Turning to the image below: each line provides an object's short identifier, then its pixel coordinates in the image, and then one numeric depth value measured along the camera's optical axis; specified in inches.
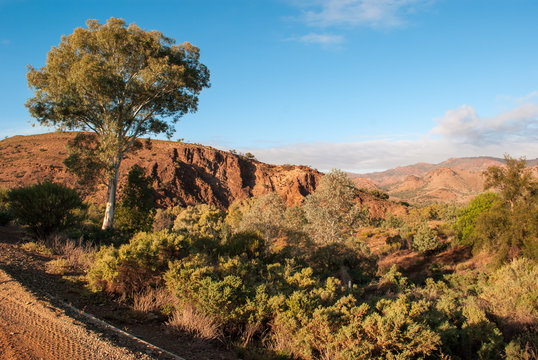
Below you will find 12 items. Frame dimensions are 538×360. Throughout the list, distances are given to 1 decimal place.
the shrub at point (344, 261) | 585.0
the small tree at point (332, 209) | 836.6
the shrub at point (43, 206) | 448.8
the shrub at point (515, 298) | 287.1
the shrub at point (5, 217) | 558.9
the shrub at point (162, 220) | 1222.6
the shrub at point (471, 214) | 913.4
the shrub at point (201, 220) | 1166.0
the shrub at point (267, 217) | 938.1
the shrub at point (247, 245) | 452.7
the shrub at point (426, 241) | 978.1
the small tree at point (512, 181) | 807.7
